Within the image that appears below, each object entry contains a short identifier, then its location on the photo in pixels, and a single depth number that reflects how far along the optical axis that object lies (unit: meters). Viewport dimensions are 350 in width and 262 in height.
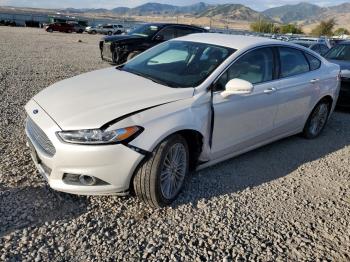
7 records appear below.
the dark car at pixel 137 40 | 11.62
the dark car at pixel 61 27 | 40.05
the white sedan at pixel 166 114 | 3.06
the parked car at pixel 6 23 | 45.38
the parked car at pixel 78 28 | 44.50
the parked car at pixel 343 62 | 7.41
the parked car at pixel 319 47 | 13.58
